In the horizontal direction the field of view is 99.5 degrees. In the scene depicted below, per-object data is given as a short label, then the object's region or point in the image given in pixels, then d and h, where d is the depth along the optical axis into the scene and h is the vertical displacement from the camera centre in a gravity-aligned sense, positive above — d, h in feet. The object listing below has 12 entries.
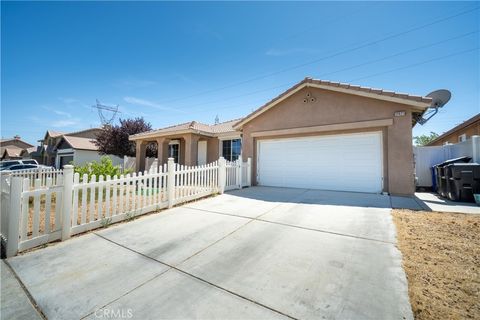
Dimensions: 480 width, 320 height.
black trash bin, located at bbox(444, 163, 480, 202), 20.68 -1.44
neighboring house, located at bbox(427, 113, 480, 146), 35.94 +7.87
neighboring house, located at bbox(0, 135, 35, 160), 137.04 +12.32
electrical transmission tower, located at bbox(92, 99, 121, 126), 125.13 +36.31
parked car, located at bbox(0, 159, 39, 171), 76.45 +1.19
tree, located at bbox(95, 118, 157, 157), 68.95 +8.90
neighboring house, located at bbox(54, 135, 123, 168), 87.94 +6.48
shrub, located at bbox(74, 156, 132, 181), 28.91 -0.50
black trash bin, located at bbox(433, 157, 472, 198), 23.92 -1.05
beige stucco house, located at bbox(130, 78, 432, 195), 24.45 +4.15
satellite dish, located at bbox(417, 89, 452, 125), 30.86 +10.43
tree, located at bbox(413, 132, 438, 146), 165.63 +24.60
